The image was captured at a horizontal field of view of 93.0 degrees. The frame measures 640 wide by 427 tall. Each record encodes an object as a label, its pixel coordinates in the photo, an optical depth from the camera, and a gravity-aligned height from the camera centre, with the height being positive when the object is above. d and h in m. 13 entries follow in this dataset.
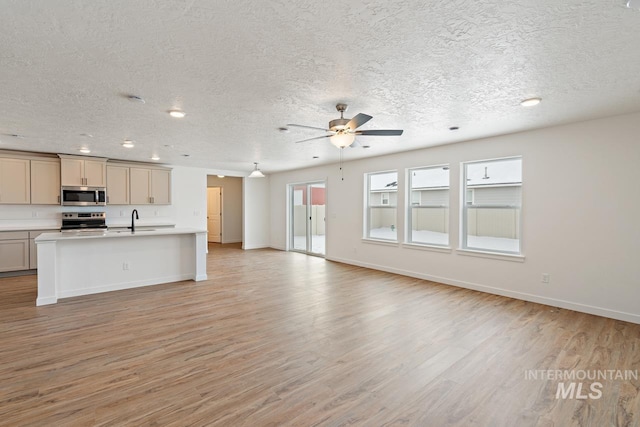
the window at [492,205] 4.71 +0.04
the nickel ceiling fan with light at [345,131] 3.14 +0.81
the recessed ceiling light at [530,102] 3.19 +1.13
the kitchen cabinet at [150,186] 7.32 +0.55
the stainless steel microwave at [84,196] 6.41 +0.26
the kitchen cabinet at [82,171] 6.35 +0.80
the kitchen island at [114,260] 4.25 -0.84
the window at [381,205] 6.54 +0.06
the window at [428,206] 5.63 +0.03
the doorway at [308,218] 8.80 -0.31
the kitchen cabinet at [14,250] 5.67 -0.80
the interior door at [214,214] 11.21 -0.23
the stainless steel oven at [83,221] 6.56 -0.28
